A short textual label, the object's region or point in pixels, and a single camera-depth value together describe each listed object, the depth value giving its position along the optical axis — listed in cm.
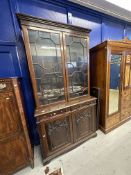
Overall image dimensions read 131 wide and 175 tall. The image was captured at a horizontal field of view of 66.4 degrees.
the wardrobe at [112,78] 205
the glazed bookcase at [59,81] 151
